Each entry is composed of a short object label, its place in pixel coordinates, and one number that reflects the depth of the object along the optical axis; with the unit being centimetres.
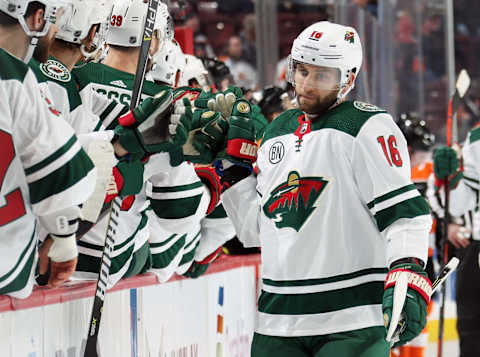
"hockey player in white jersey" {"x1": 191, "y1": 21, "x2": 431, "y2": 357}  916
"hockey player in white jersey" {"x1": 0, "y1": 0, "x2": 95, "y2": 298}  861
